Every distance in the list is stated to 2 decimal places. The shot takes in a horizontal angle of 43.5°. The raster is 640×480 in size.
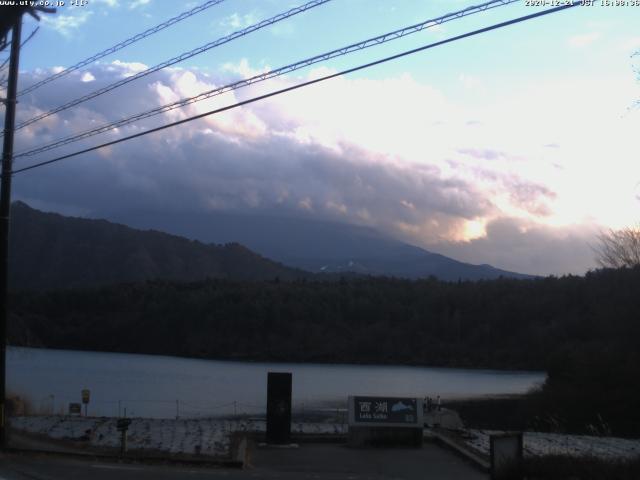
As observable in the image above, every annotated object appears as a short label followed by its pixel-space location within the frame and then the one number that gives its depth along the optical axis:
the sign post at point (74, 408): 27.98
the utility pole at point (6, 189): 21.05
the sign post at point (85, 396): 29.40
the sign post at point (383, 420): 21.88
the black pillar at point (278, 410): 21.92
